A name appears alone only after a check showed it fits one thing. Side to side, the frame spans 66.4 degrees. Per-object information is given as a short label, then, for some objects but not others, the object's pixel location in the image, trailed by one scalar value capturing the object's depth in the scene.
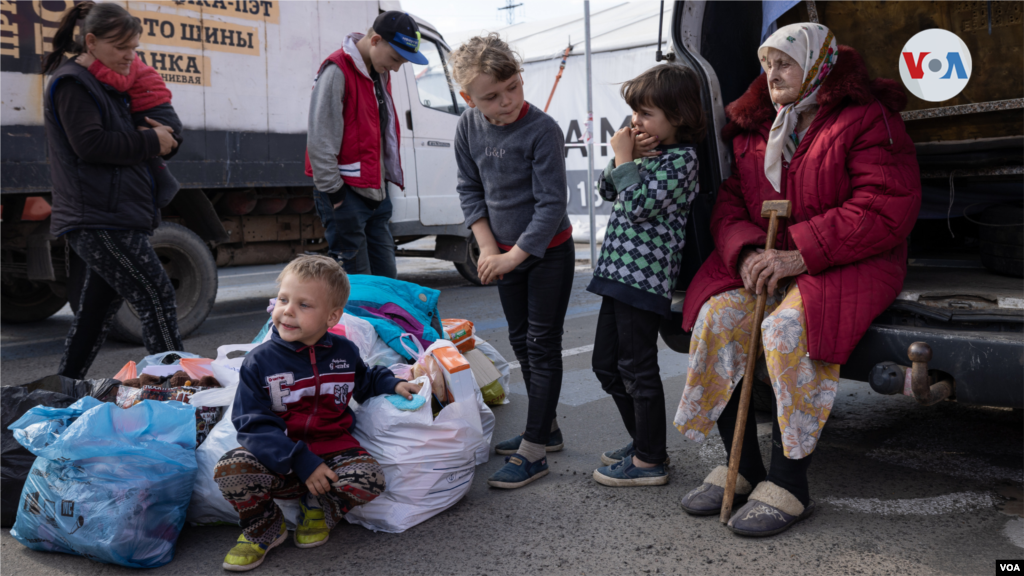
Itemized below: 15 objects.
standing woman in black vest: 3.54
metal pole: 9.68
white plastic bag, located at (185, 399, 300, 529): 2.64
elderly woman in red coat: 2.48
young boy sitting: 2.38
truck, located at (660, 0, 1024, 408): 2.37
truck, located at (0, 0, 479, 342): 5.09
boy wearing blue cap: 4.05
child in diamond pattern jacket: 2.77
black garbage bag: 2.67
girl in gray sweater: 2.88
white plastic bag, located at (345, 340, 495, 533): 2.67
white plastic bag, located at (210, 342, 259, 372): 3.21
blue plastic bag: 2.38
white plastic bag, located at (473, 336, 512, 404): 4.14
